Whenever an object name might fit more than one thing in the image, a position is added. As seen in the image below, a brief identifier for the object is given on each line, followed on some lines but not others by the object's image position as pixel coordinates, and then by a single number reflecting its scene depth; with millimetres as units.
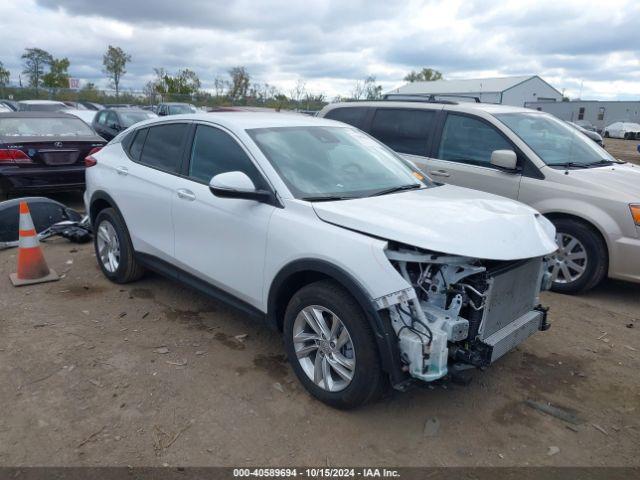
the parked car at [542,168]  5047
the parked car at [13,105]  24466
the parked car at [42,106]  21798
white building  65375
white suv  2908
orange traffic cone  5289
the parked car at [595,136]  10134
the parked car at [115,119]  14281
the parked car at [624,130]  44622
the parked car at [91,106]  29447
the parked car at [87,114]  17084
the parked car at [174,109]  23108
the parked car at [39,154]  7758
